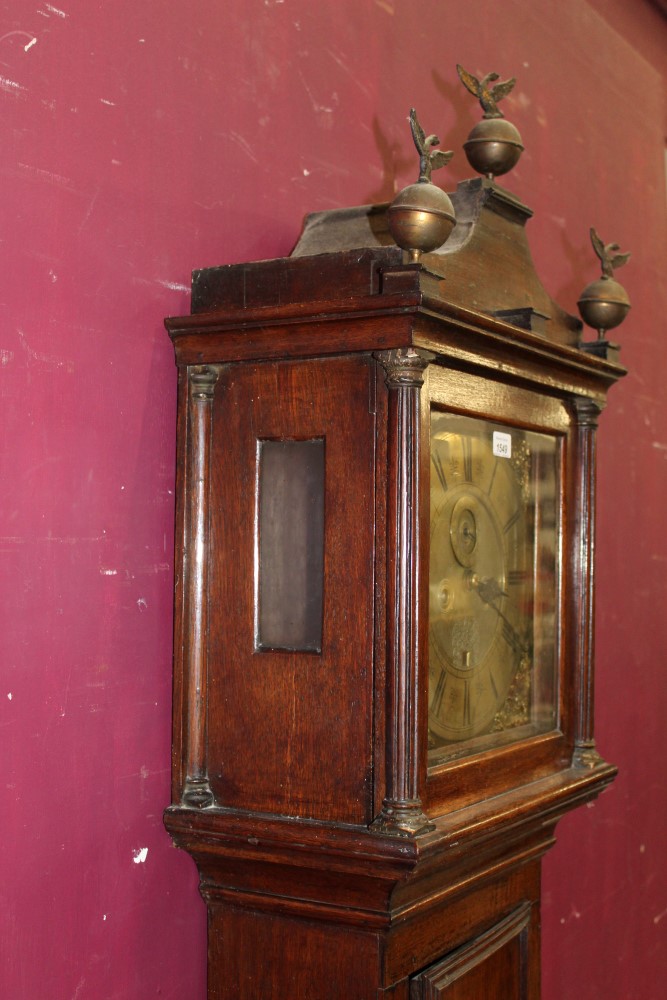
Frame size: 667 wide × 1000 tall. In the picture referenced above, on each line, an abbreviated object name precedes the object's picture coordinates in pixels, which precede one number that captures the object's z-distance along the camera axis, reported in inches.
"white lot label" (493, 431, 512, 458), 76.9
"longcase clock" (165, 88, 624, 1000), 64.0
